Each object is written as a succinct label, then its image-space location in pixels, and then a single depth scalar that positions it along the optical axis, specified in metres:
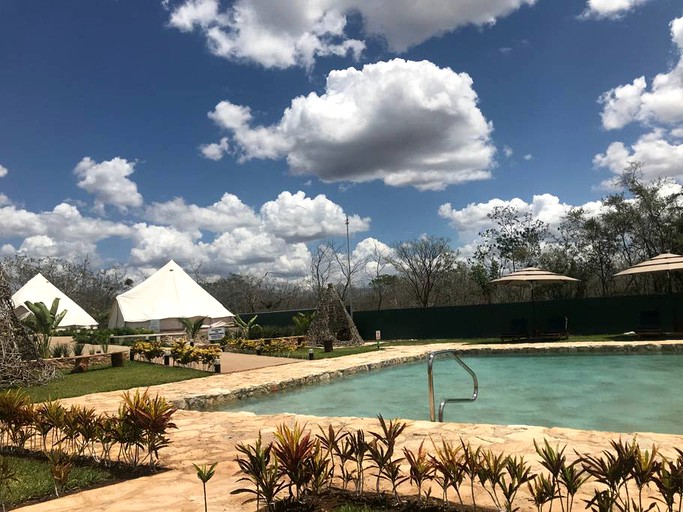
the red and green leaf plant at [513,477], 3.01
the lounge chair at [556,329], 17.58
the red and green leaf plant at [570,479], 2.88
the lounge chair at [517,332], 17.73
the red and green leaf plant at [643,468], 2.82
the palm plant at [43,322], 16.49
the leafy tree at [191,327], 21.61
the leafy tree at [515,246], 29.91
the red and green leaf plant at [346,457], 3.71
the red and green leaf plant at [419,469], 3.38
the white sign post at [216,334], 21.33
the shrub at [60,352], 14.88
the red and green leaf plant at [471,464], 3.22
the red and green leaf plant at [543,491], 2.82
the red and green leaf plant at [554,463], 2.93
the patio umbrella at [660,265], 15.43
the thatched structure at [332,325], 20.52
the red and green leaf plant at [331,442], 3.78
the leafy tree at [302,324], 21.77
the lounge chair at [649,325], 15.83
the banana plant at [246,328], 21.39
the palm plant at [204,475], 3.12
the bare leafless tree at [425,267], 34.38
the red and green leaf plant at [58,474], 3.90
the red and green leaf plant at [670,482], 2.64
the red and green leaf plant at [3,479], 3.65
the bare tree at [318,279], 39.12
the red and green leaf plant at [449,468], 3.24
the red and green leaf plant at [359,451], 3.70
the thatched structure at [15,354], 10.91
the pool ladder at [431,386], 6.60
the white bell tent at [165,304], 25.89
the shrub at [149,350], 15.17
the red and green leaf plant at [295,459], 3.36
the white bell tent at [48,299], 26.59
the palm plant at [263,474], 3.22
